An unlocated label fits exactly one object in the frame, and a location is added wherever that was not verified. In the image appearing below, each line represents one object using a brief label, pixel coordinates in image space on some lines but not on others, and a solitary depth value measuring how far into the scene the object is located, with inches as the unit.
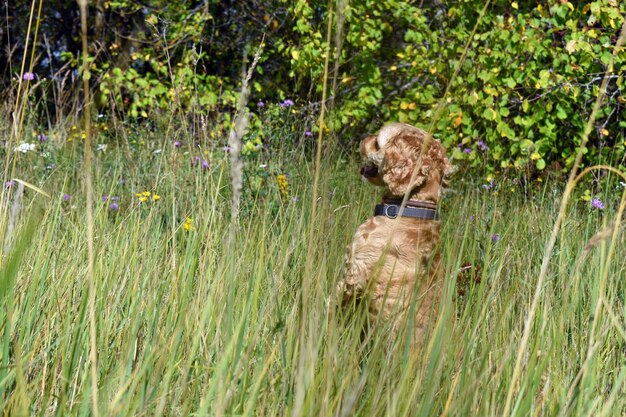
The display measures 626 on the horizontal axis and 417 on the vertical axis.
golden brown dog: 173.9
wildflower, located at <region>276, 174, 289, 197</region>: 291.8
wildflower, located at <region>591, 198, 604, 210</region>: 263.1
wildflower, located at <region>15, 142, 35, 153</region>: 308.9
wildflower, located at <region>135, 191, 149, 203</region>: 250.0
